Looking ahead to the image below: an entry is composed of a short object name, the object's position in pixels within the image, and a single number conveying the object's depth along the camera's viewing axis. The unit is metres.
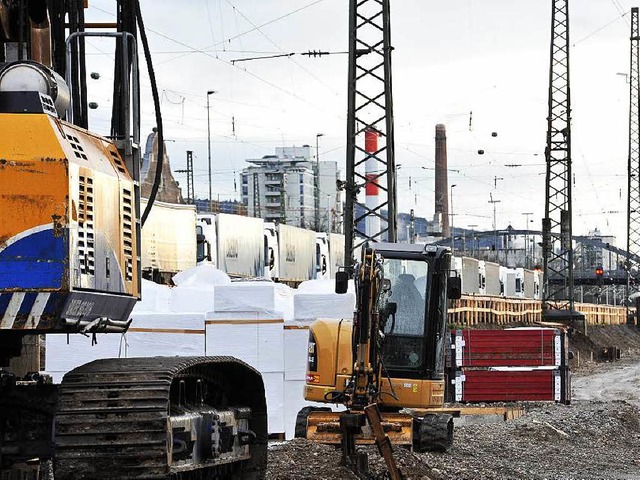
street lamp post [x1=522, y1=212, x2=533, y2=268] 169.14
